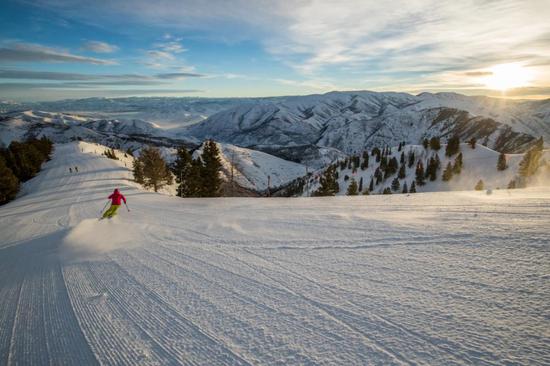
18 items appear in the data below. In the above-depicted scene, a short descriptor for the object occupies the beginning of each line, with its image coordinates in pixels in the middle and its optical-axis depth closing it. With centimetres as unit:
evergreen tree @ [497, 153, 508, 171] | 7075
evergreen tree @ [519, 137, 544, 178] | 6050
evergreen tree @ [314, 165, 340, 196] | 4844
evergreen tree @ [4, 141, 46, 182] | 5066
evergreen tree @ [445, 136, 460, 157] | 8484
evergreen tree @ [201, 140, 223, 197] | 3544
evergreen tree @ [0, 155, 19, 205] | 3556
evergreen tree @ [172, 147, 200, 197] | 3566
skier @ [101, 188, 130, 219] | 1314
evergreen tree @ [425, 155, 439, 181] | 7869
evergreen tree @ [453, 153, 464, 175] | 7656
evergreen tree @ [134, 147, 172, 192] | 3875
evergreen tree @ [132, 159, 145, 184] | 4138
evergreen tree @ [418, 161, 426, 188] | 7884
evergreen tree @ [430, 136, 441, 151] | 9264
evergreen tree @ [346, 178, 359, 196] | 5718
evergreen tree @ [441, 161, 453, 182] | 7575
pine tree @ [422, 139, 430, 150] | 9544
